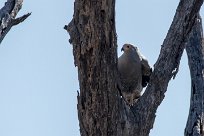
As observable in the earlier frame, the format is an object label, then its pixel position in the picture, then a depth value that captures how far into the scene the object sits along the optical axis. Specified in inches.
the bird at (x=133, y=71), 696.4
